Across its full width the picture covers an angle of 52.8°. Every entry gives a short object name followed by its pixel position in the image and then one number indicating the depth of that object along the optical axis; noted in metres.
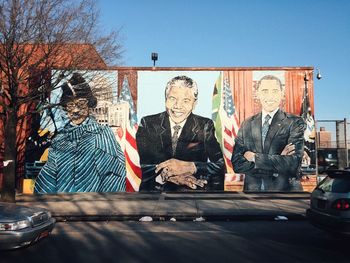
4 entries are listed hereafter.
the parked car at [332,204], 6.18
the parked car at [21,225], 5.60
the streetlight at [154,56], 18.14
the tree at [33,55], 11.50
